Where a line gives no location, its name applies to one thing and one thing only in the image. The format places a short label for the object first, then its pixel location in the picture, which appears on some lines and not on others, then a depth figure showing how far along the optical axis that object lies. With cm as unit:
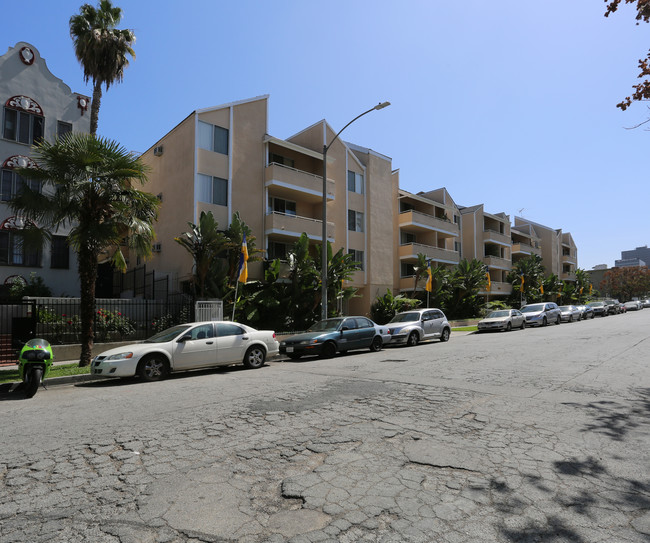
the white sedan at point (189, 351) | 1038
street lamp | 1820
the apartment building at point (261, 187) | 2250
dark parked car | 1473
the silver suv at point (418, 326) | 1841
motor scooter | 902
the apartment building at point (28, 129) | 1964
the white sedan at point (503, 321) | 2666
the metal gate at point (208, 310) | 1698
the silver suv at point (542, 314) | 3057
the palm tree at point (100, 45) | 1977
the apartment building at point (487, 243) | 4594
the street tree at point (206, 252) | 1906
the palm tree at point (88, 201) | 1202
